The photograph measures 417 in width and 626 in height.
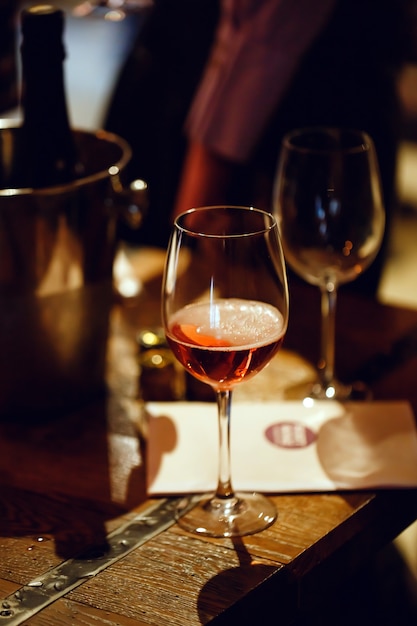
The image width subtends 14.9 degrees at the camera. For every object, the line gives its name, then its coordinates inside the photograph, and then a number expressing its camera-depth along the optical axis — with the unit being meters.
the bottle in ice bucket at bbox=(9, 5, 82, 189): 1.26
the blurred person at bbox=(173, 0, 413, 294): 1.73
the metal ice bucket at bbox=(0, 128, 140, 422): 1.19
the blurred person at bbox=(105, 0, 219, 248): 2.31
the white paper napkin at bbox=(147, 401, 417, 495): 1.15
